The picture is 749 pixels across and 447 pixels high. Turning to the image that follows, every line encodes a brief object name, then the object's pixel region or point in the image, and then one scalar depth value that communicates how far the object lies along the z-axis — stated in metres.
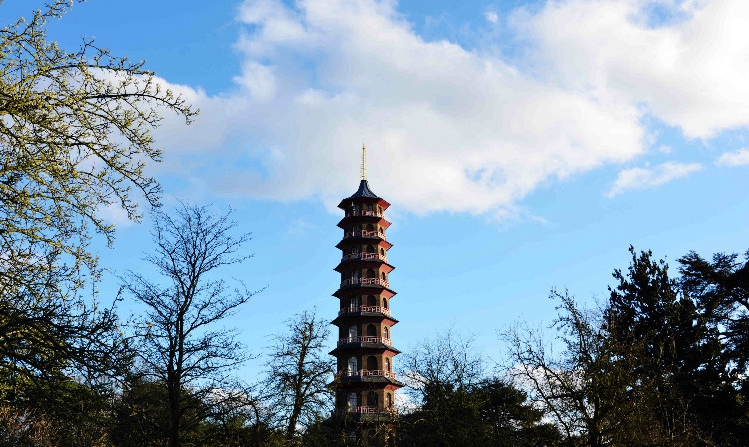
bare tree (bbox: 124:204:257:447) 17.12
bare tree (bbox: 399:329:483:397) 32.67
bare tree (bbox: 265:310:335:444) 27.39
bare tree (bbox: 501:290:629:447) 20.70
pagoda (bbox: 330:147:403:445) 47.53
